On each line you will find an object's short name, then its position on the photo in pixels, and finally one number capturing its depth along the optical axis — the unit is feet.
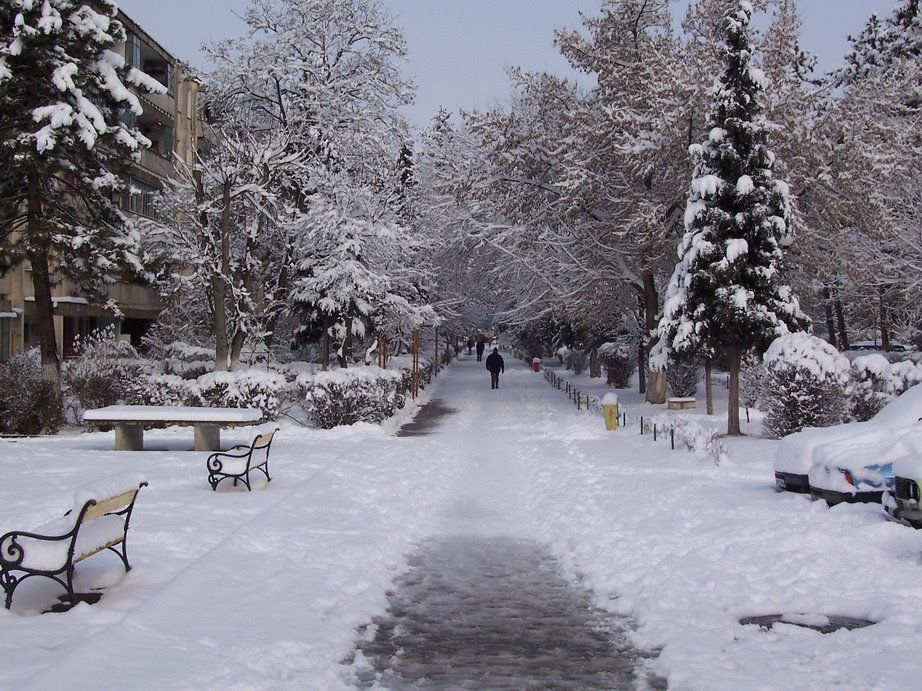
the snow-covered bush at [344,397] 73.36
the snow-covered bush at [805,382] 60.95
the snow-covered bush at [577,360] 177.06
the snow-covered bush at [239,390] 72.84
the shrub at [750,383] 77.08
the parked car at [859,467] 34.68
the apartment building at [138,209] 107.04
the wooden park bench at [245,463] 42.80
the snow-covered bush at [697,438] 53.36
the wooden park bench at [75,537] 22.57
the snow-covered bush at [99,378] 73.15
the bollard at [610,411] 71.61
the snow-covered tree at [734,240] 68.08
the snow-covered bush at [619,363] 132.36
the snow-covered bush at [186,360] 90.07
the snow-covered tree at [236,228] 86.63
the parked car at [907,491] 29.78
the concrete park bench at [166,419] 59.36
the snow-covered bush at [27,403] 66.85
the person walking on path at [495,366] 135.64
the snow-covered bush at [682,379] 99.40
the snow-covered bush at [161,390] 73.31
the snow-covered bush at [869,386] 67.00
